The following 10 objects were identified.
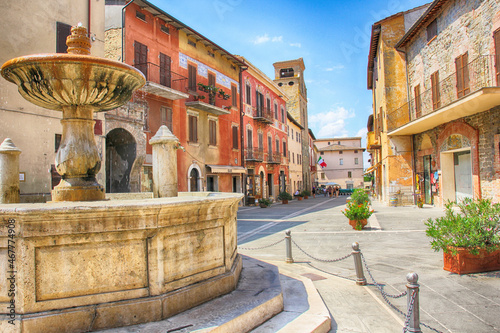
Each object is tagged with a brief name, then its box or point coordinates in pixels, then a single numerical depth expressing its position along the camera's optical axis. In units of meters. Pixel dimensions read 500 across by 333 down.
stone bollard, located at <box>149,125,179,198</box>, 6.57
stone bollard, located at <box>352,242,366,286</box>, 5.69
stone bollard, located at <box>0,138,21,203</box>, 5.71
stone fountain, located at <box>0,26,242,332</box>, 2.74
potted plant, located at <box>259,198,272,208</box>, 24.95
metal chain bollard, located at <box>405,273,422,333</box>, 3.18
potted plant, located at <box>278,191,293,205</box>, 30.30
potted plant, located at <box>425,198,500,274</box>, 5.75
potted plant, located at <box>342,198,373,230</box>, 11.58
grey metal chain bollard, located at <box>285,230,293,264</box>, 7.34
